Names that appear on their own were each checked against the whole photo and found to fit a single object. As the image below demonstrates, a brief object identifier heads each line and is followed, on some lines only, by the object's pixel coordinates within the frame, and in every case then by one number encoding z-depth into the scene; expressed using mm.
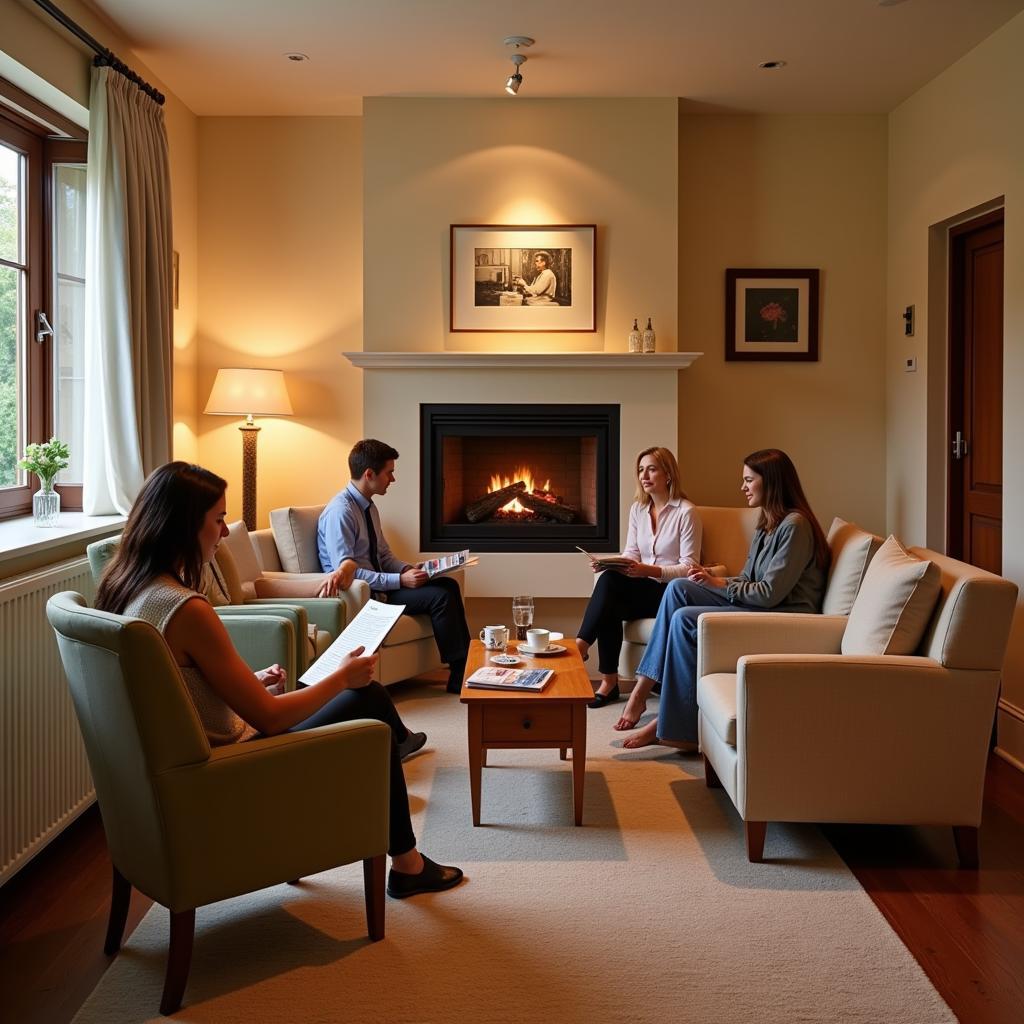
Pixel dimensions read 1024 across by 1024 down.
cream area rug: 2299
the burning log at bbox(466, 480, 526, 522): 5602
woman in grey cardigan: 3932
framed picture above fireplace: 5367
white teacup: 3793
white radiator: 2826
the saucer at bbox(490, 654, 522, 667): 3668
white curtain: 4113
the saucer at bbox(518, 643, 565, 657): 3799
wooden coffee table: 3297
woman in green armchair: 2303
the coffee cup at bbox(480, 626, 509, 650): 3855
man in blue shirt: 4773
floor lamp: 5309
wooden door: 4562
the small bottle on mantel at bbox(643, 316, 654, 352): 5309
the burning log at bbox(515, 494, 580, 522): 5574
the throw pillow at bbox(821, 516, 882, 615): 3779
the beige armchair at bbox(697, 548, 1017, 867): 2986
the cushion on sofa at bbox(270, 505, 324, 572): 4879
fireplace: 5426
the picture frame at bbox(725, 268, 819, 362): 5625
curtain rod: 3634
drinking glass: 3805
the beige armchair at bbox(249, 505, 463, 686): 4820
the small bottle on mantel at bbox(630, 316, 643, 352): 5312
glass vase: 3641
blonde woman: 4766
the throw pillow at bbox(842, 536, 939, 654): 3098
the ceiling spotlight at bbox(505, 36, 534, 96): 4465
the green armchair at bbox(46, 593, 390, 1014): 2188
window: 3953
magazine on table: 3348
